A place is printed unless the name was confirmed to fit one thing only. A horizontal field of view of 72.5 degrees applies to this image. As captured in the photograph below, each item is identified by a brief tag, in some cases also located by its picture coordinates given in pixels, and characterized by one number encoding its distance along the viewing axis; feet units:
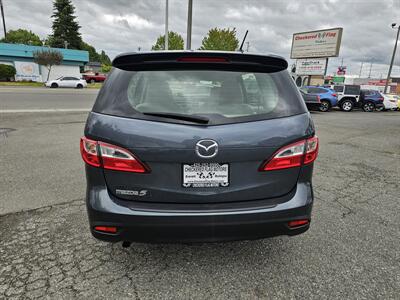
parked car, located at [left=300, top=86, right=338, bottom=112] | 57.52
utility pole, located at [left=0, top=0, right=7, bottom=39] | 143.79
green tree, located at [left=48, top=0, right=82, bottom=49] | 199.00
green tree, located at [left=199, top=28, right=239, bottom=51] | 125.49
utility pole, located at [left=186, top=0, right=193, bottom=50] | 39.19
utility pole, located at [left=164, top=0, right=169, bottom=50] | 50.51
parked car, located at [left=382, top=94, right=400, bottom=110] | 70.38
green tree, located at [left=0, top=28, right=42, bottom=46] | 257.18
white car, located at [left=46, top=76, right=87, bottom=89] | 101.65
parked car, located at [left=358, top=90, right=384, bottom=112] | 66.13
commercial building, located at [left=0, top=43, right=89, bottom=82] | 127.03
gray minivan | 5.95
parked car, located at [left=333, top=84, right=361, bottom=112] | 63.41
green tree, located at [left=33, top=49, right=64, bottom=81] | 118.42
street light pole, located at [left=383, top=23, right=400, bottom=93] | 90.23
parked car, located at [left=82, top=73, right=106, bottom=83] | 149.18
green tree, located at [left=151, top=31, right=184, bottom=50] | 148.56
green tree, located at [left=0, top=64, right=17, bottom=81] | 114.32
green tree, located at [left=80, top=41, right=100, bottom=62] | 338.62
